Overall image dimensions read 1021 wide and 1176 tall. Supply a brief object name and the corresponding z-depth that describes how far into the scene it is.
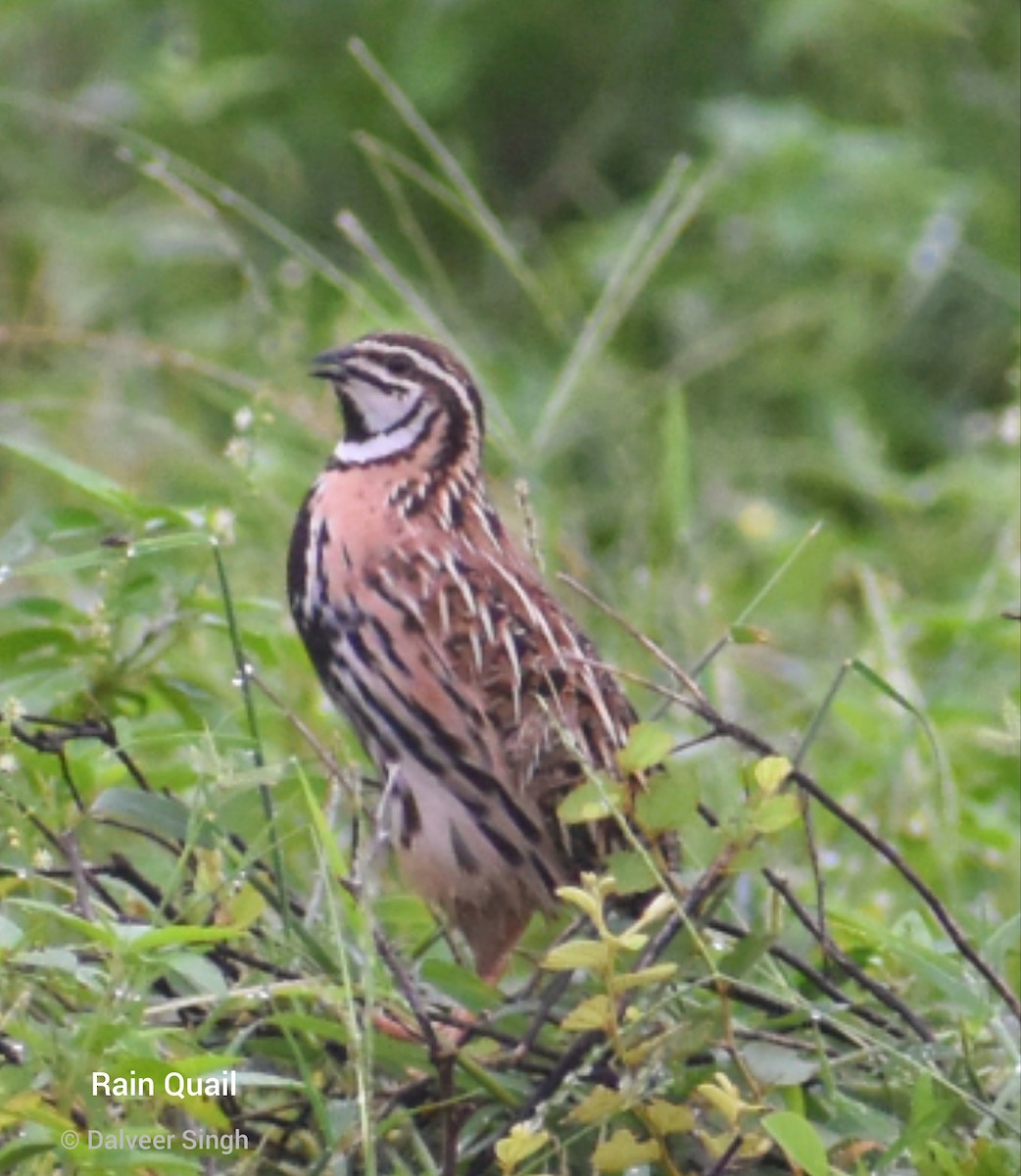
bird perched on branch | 7.25
